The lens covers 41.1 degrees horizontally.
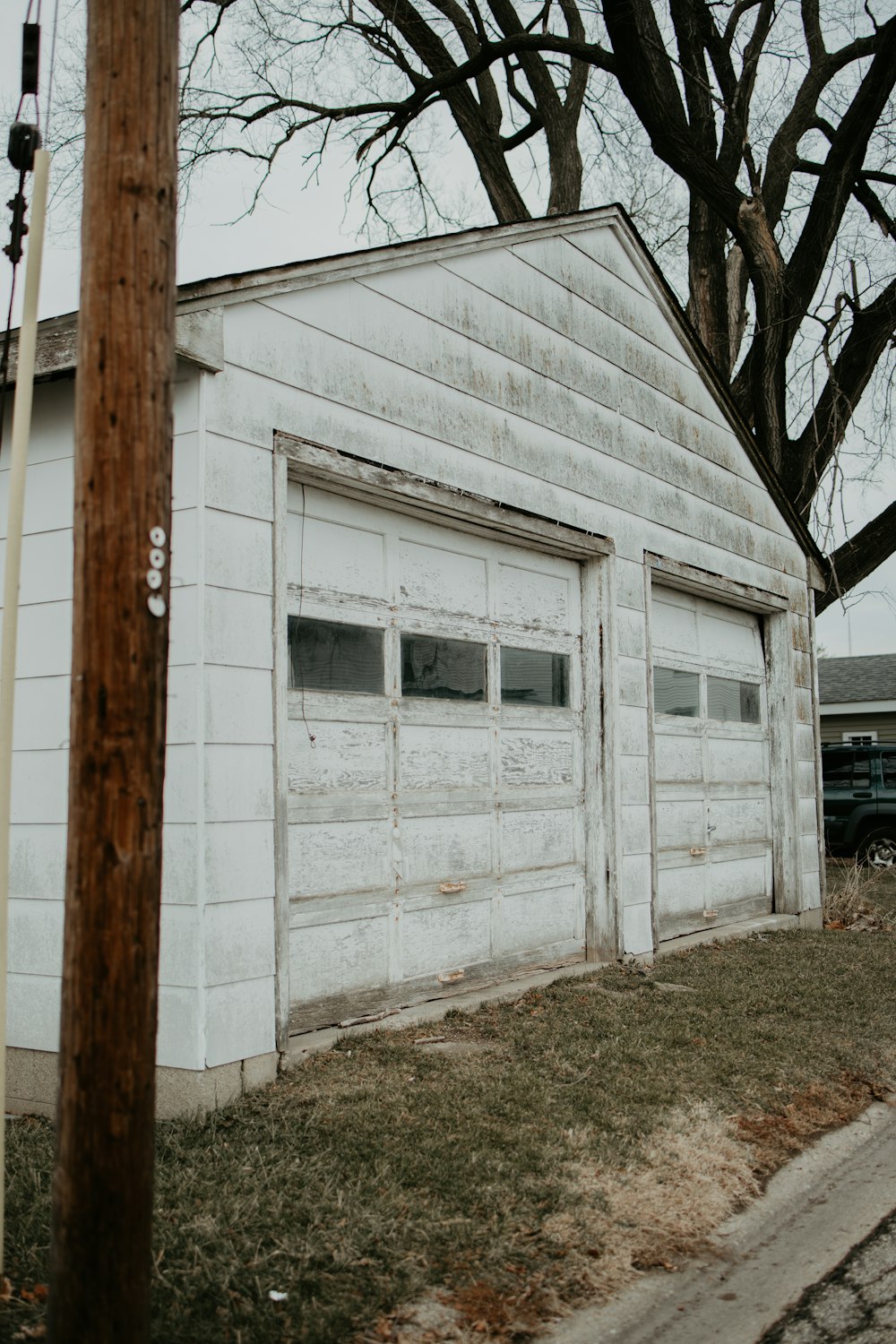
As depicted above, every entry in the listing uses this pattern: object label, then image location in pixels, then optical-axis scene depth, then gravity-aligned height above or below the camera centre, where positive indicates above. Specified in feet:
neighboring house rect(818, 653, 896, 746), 88.33 +7.28
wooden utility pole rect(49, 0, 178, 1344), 8.61 +0.78
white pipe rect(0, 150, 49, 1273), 10.51 +2.78
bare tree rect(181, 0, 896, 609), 39.70 +25.09
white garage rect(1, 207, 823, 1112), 16.38 +2.91
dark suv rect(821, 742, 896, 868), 57.41 +0.17
